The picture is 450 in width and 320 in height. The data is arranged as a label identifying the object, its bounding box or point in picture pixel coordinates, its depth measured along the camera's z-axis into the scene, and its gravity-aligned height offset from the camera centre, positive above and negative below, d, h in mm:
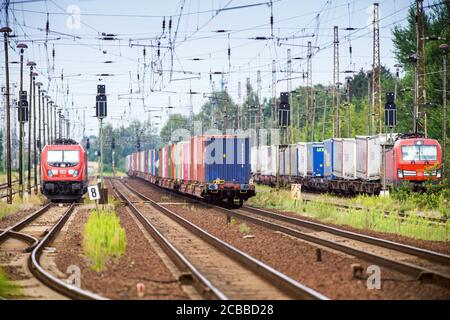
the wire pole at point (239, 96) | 64288 +5351
